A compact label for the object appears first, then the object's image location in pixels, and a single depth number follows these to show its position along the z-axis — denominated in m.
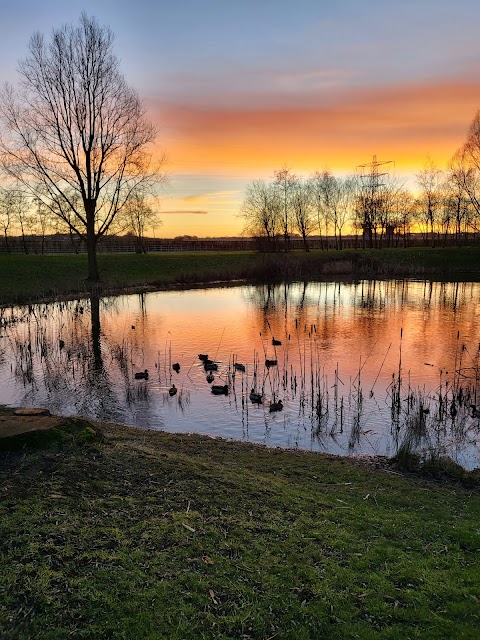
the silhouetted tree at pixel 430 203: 79.50
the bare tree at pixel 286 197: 77.44
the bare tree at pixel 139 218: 65.34
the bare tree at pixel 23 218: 61.33
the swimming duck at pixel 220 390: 12.13
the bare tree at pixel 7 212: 60.19
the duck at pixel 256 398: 11.42
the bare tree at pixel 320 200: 81.69
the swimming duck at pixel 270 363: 14.23
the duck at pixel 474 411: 10.29
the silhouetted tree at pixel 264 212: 78.00
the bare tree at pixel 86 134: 31.50
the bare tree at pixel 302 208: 79.69
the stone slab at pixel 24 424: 6.23
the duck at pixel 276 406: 10.93
